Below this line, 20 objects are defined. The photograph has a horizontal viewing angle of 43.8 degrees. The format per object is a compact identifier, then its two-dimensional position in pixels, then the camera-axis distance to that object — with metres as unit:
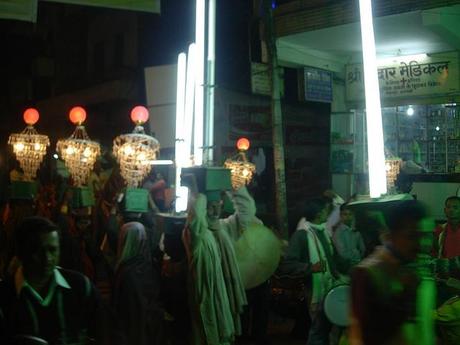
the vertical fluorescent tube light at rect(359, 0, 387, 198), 3.28
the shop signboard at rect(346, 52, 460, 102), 11.95
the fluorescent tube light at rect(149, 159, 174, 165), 7.61
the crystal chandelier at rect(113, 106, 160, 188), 8.16
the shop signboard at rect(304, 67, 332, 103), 13.64
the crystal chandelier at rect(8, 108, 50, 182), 9.91
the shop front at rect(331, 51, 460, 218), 11.67
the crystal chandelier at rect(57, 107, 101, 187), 9.20
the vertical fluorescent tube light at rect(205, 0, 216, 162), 5.92
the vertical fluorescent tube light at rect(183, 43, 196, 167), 5.96
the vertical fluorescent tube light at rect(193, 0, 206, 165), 5.60
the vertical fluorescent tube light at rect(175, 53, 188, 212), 6.29
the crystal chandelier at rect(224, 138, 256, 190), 11.02
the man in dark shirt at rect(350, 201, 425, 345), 2.78
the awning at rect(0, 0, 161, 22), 6.21
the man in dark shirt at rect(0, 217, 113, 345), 3.19
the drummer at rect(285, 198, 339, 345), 7.07
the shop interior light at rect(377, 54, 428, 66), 12.43
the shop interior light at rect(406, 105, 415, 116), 13.13
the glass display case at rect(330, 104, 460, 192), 12.27
